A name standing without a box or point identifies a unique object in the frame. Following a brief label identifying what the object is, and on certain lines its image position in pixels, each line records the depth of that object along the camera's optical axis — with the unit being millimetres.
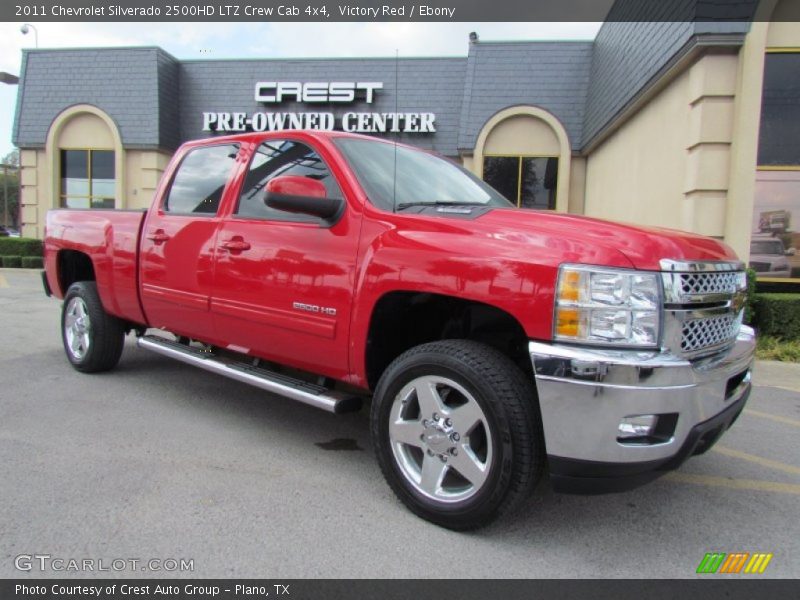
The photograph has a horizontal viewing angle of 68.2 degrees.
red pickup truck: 2357
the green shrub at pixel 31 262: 16969
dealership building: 7754
